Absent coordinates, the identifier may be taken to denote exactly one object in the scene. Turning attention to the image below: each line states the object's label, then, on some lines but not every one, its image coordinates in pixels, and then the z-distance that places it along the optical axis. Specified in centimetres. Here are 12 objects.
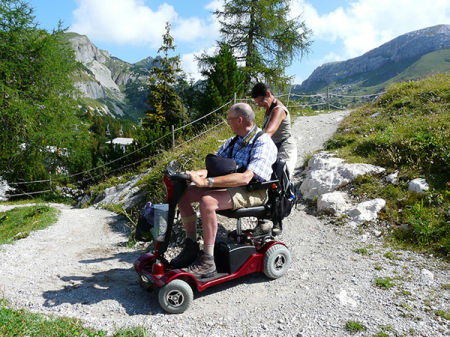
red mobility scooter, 307
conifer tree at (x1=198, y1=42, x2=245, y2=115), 1473
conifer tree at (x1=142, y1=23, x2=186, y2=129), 2523
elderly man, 316
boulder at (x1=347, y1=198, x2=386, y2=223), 514
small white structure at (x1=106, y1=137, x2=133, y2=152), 1672
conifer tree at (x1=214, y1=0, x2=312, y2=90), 1888
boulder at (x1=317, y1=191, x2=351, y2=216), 549
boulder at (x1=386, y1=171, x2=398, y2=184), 561
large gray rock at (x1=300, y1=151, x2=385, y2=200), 604
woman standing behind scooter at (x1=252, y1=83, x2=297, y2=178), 414
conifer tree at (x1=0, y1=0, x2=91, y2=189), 1746
